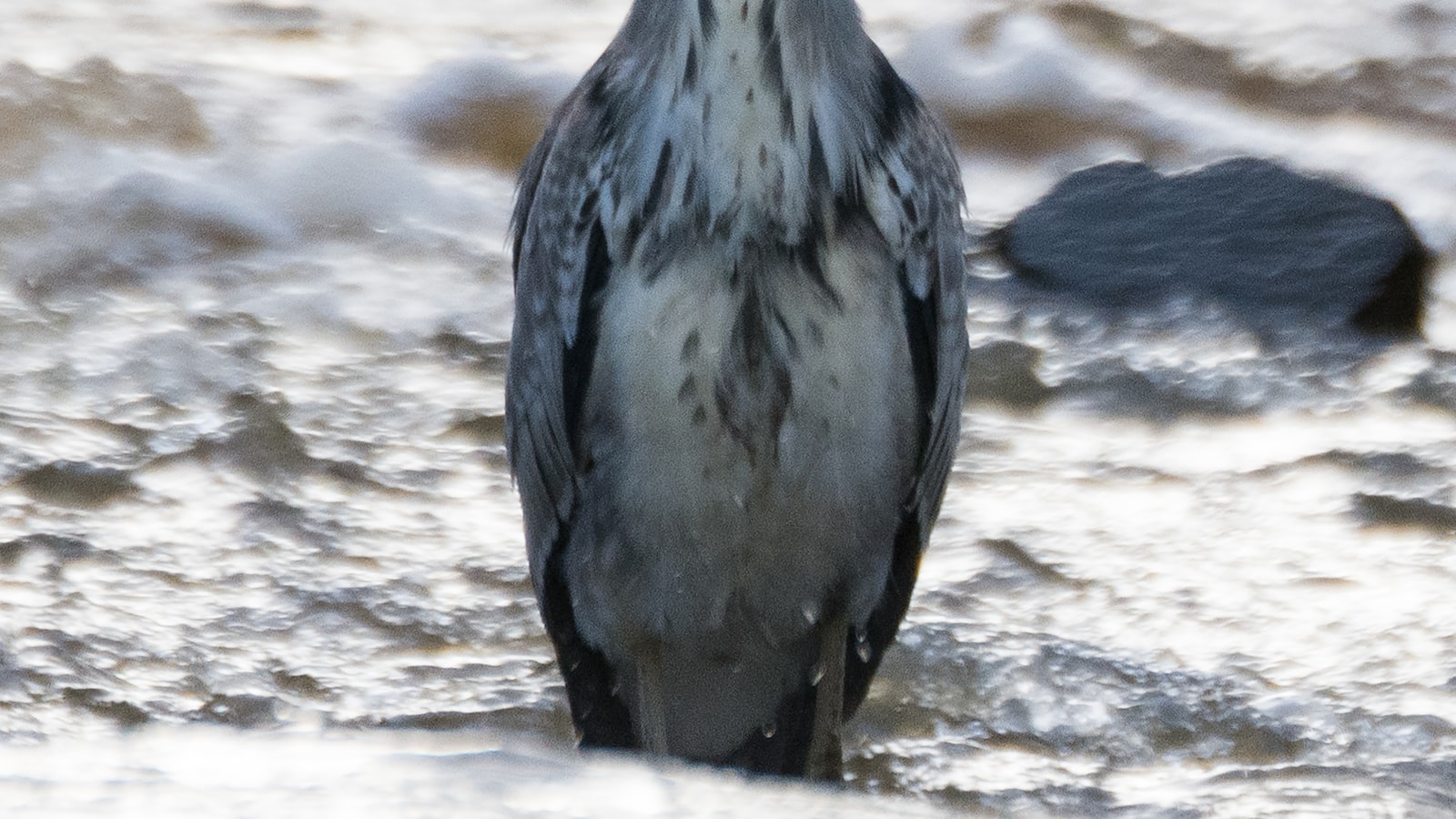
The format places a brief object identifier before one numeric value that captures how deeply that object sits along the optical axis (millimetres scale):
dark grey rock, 13180
